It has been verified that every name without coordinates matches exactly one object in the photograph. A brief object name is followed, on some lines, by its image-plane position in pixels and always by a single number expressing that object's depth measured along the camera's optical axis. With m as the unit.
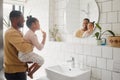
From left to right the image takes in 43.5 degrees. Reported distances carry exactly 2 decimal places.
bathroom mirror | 2.01
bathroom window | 3.00
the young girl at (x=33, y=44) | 1.64
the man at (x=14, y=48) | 1.59
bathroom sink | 1.64
